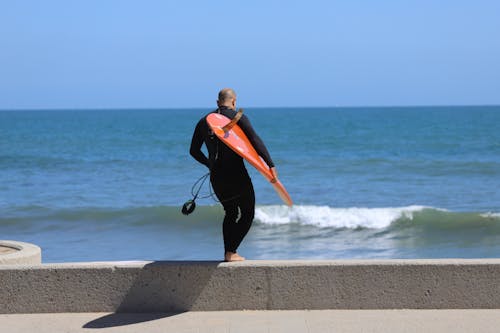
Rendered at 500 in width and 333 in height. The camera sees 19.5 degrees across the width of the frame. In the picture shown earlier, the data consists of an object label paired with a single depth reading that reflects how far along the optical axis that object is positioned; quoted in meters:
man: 10.26
